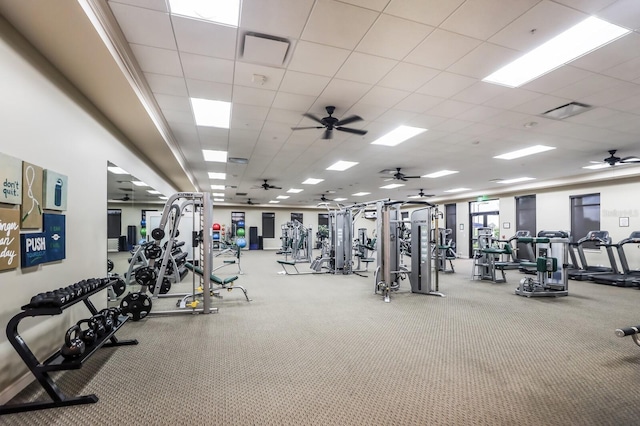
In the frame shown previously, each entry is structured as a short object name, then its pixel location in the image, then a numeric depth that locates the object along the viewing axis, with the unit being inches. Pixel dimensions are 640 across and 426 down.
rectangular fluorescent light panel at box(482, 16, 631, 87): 99.0
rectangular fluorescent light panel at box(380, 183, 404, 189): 427.6
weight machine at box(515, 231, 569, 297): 223.3
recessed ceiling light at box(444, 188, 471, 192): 472.9
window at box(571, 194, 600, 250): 350.9
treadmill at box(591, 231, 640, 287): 259.6
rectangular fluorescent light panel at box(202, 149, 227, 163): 257.3
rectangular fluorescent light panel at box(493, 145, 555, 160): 237.3
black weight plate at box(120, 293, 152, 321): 154.6
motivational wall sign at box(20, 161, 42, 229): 90.7
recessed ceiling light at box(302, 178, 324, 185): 389.0
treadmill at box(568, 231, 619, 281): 287.6
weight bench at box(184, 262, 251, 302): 184.4
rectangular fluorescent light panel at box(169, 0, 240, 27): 89.5
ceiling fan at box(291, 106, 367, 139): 164.1
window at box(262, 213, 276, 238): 746.8
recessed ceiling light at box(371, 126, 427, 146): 200.2
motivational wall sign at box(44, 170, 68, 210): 101.6
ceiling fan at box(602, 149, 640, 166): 241.2
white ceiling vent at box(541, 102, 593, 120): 157.2
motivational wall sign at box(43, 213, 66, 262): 103.0
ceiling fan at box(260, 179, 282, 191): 384.5
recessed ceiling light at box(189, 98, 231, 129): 162.2
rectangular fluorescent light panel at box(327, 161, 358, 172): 297.5
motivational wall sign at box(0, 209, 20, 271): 81.9
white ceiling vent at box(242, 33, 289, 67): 106.3
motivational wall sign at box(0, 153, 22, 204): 81.7
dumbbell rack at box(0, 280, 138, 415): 79.0
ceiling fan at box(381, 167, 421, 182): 323.9
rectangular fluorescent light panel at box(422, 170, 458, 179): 334.6
